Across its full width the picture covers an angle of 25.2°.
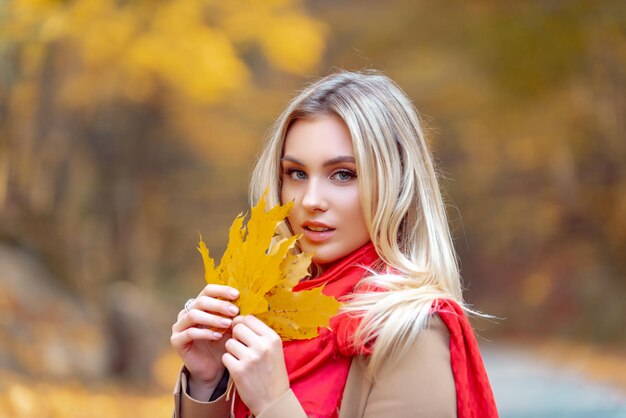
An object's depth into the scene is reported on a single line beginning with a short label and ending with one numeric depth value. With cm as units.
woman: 167
